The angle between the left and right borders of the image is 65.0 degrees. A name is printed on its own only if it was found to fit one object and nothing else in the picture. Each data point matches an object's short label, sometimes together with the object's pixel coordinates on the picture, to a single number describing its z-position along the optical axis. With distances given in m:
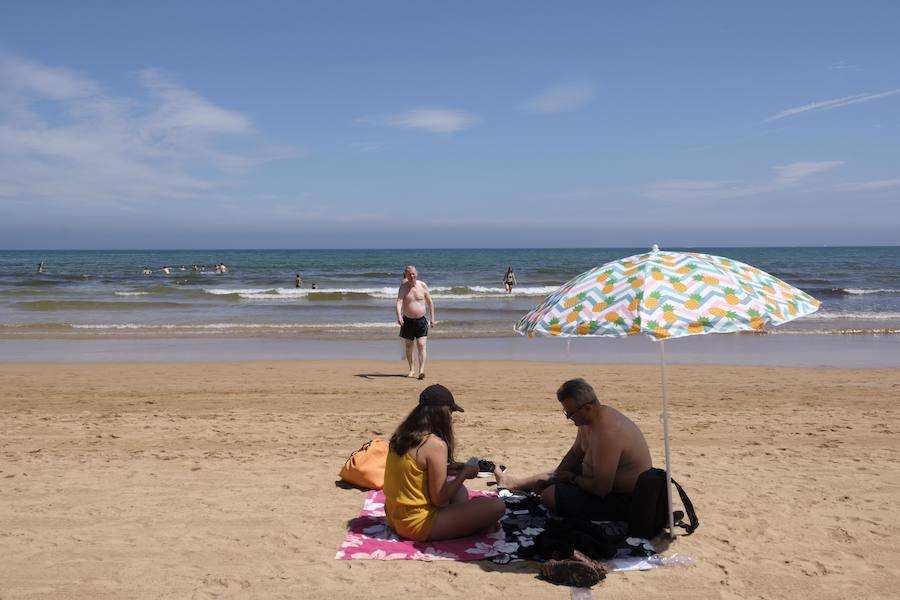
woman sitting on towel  4.27
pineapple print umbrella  3.56
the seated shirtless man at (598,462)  4.34
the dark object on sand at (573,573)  3.87
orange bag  5.59
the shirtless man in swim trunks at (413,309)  10.38
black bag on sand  4.40
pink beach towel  4.28
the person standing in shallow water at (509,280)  32.88
